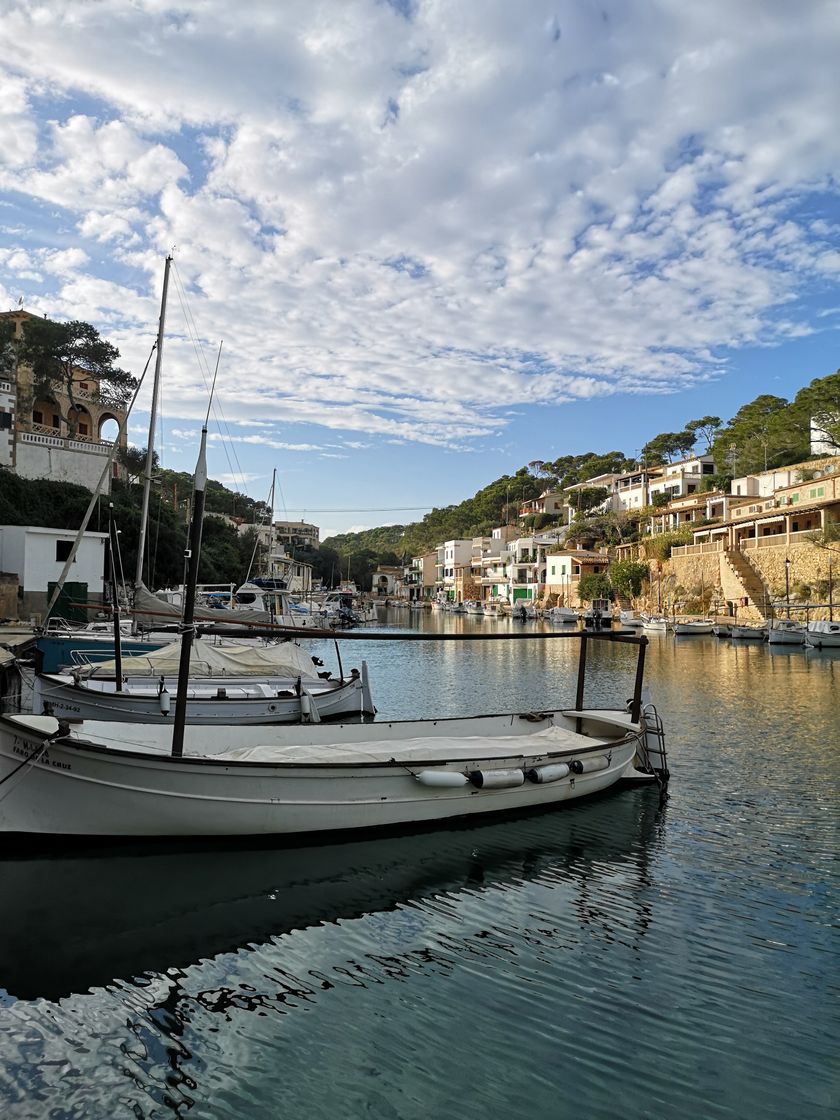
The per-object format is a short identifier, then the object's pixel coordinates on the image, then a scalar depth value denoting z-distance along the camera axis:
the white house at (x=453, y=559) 111.38
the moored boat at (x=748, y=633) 47.00
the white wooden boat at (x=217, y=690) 14.50
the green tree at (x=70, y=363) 45.84
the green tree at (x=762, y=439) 67.62
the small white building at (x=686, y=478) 79.25
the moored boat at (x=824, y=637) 41.22
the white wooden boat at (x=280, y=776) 8.11
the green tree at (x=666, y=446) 96.06
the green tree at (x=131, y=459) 54.94
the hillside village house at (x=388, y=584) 127.69
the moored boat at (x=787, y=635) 42.84
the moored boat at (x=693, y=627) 51.78
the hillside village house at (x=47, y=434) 40.81
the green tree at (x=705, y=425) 93.38
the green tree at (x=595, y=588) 73.94
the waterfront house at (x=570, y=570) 78.50
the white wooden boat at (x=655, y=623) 55.45
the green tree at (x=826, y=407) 58.97
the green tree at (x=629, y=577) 70.69
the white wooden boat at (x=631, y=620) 60.31
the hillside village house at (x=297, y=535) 115.00
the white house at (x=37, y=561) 29.95
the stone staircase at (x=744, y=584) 53.87
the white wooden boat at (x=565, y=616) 68.38
